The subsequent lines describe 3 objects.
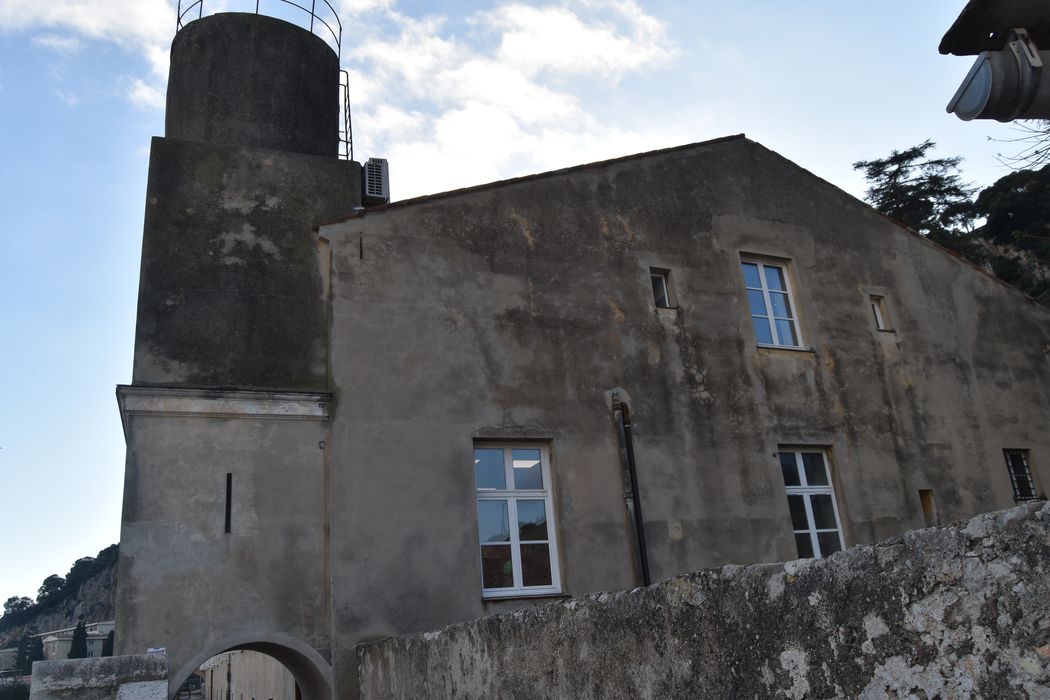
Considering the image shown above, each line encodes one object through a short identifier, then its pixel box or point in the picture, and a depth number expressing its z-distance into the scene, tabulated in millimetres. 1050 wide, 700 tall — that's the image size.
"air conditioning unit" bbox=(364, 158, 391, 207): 11398
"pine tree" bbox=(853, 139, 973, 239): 34250
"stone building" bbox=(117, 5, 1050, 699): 9086
